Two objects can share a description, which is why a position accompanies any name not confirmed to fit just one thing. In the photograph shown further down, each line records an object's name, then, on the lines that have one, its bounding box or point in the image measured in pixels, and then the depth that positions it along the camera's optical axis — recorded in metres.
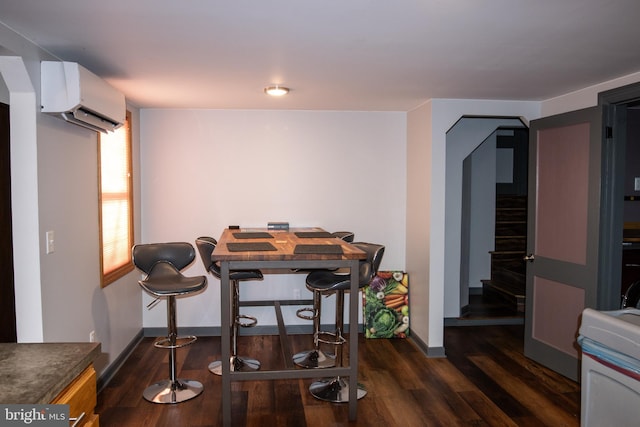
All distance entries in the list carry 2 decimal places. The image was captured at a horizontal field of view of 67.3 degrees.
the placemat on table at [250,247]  3.08
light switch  2.83
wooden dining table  2.92
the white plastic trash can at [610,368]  1.94
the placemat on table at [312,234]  4.03
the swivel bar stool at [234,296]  3.81
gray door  3.69
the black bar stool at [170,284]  3.45
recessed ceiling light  3.87
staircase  6.56
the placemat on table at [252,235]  3.92
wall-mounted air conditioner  2.74
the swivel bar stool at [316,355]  3.96
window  3.88
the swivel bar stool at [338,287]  3.52
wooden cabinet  1.48
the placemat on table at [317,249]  2.99
